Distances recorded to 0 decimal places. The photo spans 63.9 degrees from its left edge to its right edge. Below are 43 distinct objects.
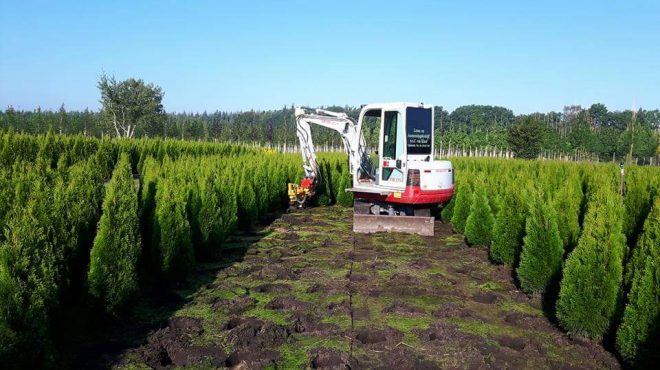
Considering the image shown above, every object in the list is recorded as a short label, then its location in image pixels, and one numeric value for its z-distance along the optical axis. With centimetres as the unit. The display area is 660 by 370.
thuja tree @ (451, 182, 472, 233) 1223
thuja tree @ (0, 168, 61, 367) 392
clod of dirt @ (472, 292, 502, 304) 705
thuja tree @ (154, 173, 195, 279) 713
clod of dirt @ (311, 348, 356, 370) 479
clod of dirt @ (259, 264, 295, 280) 786
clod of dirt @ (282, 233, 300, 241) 1123
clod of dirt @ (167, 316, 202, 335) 559
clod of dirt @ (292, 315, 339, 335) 566
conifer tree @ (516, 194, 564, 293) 712
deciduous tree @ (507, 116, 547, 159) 4756
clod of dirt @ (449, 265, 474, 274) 870
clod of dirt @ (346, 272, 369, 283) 781
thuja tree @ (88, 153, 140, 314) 555
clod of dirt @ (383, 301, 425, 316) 637
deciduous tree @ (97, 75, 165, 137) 5228
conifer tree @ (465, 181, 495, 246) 1038
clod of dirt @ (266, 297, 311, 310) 643
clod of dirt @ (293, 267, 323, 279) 796
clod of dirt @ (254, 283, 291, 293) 714
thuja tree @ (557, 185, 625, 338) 550
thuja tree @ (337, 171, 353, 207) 1697
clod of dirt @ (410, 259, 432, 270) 881
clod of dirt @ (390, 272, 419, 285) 776
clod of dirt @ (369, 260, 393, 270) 865
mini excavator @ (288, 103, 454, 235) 1175
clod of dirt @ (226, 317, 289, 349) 525
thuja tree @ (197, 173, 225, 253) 885
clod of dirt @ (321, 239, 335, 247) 1047
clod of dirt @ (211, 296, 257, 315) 629
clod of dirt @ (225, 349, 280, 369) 475
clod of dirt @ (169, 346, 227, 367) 481
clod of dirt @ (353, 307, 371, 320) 616
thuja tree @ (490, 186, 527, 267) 874
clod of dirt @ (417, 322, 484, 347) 550
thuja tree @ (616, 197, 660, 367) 467
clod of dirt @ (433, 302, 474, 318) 635
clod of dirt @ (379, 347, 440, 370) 482
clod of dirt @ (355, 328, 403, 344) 547
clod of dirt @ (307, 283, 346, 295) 715
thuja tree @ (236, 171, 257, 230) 1207
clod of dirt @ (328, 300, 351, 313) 636
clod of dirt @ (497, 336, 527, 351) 544
